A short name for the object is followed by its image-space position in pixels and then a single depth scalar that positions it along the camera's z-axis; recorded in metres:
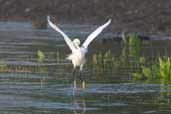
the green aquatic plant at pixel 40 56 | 28.88
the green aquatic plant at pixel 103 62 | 25.67
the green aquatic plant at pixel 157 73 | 23.03
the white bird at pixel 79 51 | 22.30
